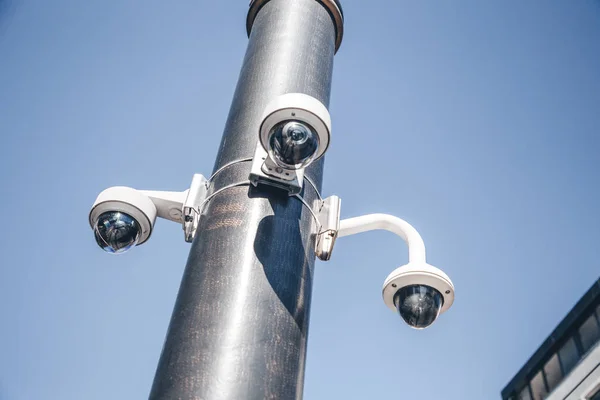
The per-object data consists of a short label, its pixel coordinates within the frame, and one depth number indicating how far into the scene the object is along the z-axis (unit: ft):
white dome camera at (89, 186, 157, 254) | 8.35
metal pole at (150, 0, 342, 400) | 6.12
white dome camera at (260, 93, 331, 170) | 7.05
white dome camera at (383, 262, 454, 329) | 8.11
